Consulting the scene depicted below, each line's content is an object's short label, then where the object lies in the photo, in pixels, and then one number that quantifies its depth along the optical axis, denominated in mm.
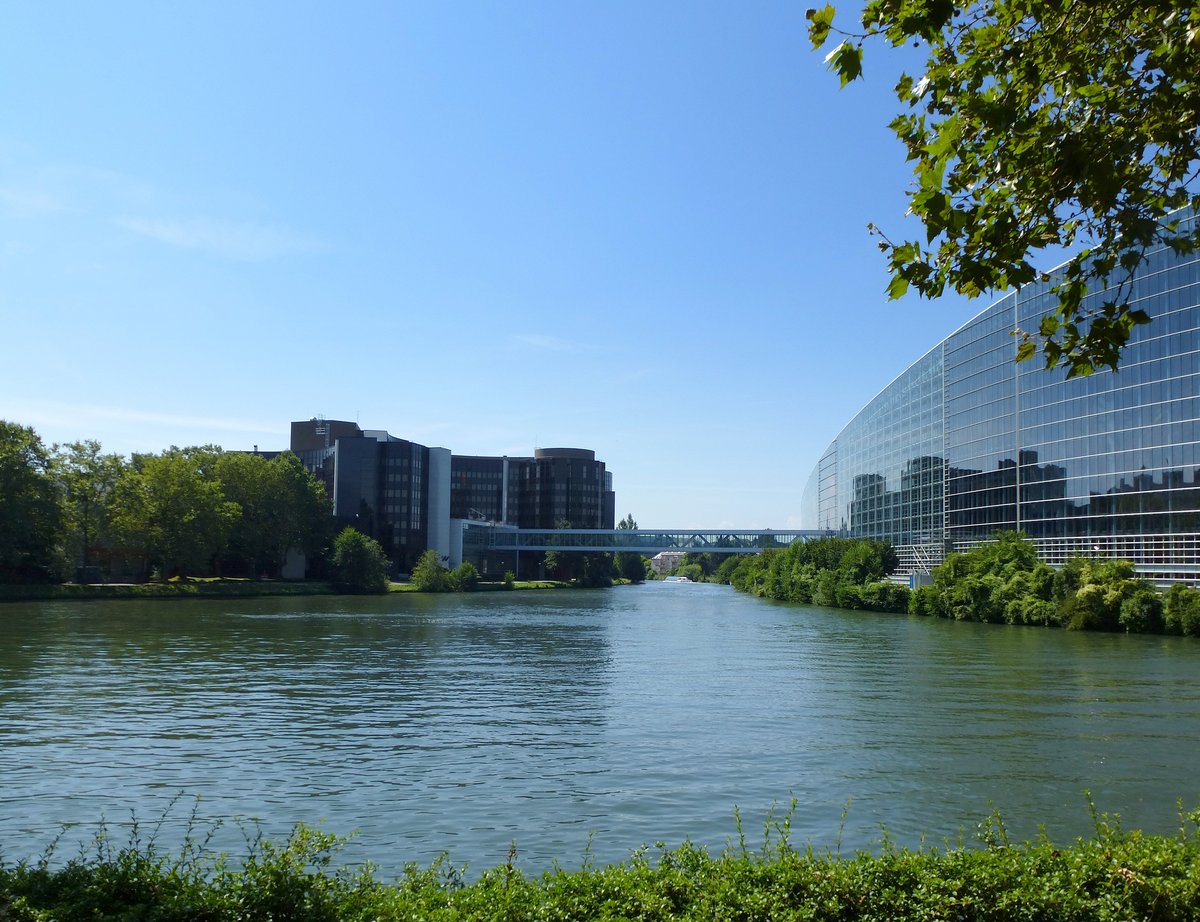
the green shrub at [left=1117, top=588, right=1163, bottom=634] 74625
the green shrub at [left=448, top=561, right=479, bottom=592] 164000
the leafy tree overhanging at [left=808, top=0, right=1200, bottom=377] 10594
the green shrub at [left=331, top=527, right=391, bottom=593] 150250
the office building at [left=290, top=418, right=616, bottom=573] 184500
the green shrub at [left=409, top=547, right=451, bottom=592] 161125
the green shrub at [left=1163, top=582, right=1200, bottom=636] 70562
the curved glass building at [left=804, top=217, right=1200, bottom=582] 79625
